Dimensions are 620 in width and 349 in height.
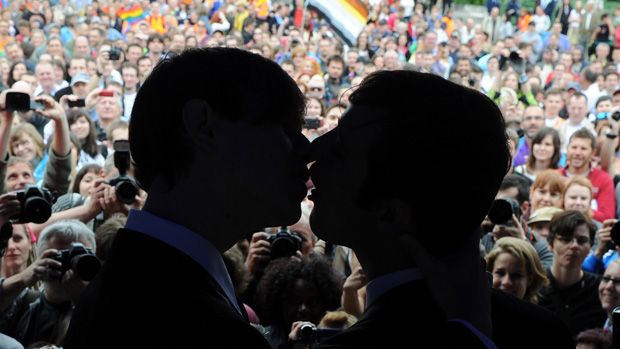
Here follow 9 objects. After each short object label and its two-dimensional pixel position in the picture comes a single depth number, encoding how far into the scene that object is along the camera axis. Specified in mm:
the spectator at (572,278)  4793
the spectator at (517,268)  4426
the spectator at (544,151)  7996
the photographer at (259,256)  4379
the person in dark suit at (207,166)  1419
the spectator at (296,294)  4145
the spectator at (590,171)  7449
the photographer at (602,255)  5309
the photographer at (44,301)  3605
